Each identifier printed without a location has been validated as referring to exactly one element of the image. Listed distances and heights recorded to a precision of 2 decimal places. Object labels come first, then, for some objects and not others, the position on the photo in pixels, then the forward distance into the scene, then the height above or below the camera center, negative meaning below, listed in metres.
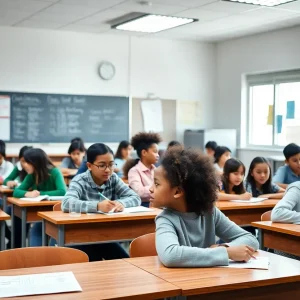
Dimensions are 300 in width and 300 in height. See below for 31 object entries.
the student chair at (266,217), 3.68 -0.55
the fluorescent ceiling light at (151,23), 7.02 +1.46
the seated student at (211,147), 7.62 -0.19
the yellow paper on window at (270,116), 8.43 +0.28
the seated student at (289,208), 3.36 -0.46
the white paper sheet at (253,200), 4.62 -0.56
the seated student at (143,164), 4.81 -0.30
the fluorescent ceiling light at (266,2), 6.05 +1.46
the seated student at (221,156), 6.76 -0.28
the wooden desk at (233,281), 1.92 -0.53
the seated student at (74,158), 7.16 -0.36
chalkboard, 7.86 +0.19
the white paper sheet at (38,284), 1.82 -0.53
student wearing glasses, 3.78 -0.44
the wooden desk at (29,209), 4.47 -0.65
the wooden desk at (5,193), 5.41 -0.63
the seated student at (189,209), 2.18 -0.32
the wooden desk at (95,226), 3.56 -0.64
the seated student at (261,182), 4.84 -0.44
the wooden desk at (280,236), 3.21 -0.62
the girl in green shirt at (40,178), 4.83 -0.42
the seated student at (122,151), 7.48 -0.26
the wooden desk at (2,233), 3.66 -0.69
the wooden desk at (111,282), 1.81 -0.53
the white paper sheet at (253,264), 2.17 -0.52
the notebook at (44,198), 4.59 -0.57
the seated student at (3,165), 6.63 -0.43
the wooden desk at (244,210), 4.42 -0.62
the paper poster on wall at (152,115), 8.69 +0.27
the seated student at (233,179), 4.79 -0.40
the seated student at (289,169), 5.44 -0.34
